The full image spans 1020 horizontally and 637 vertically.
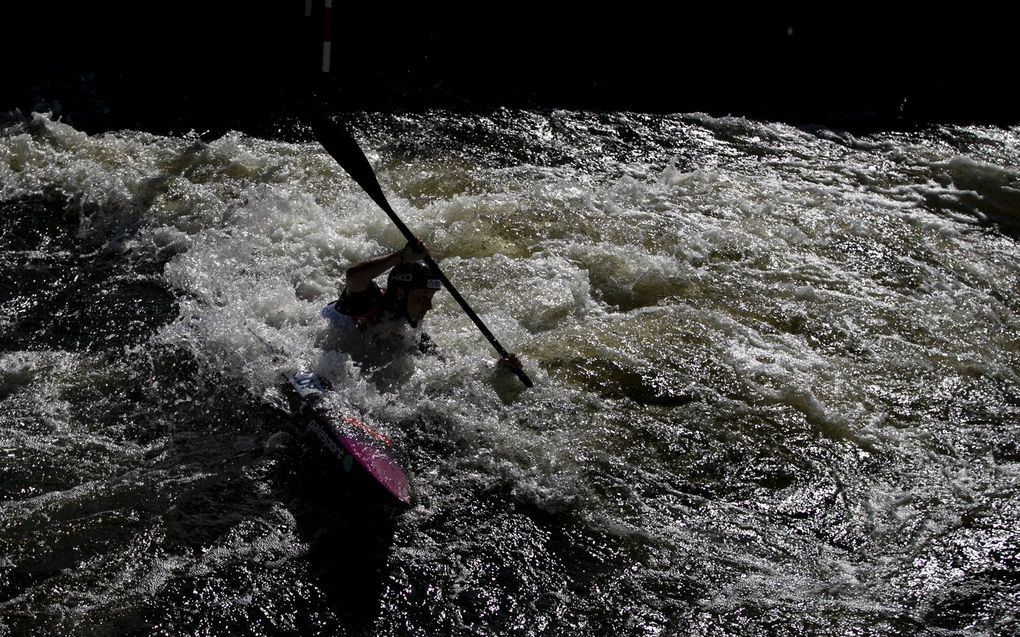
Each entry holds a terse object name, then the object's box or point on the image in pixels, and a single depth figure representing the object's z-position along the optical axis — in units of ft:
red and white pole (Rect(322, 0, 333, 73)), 27.22
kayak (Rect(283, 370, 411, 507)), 15.61
